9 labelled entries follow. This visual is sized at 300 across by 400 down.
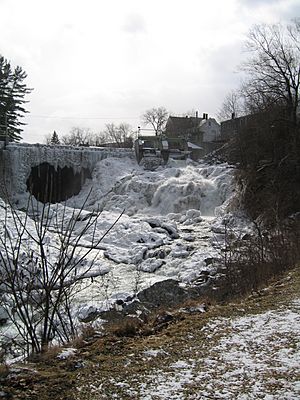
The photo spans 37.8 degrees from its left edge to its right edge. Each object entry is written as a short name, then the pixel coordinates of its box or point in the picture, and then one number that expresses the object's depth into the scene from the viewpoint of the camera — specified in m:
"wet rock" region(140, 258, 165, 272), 14.39
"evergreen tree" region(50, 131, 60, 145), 63.77
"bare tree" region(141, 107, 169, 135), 69.31
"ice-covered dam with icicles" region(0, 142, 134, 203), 27.47
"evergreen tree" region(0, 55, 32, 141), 40.31
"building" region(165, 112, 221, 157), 59.90
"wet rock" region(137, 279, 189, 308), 11.13
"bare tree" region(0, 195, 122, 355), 4.29
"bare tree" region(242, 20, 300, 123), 21.50
